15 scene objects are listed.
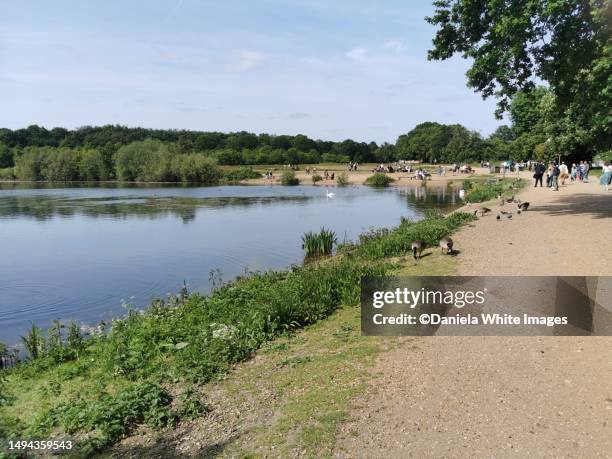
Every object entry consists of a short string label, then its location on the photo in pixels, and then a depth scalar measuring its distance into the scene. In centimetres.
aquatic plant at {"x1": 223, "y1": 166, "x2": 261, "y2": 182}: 9350
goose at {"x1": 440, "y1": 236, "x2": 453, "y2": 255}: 1297
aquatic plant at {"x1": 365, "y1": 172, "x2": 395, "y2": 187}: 7362
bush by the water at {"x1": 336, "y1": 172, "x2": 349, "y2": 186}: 7774
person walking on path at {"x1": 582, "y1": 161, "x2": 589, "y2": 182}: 4013
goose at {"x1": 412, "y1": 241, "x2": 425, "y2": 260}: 1299
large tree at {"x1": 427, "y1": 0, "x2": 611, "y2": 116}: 1481
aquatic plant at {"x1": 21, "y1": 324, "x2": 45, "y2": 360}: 956
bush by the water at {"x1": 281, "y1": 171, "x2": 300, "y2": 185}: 8281
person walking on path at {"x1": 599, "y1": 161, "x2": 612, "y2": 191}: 3052
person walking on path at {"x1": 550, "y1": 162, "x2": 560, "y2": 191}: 3300
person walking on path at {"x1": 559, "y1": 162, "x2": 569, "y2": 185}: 3697
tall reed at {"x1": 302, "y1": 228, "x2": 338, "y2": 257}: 1894
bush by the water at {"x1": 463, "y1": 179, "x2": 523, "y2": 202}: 3184
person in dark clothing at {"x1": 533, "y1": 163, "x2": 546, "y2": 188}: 3516
